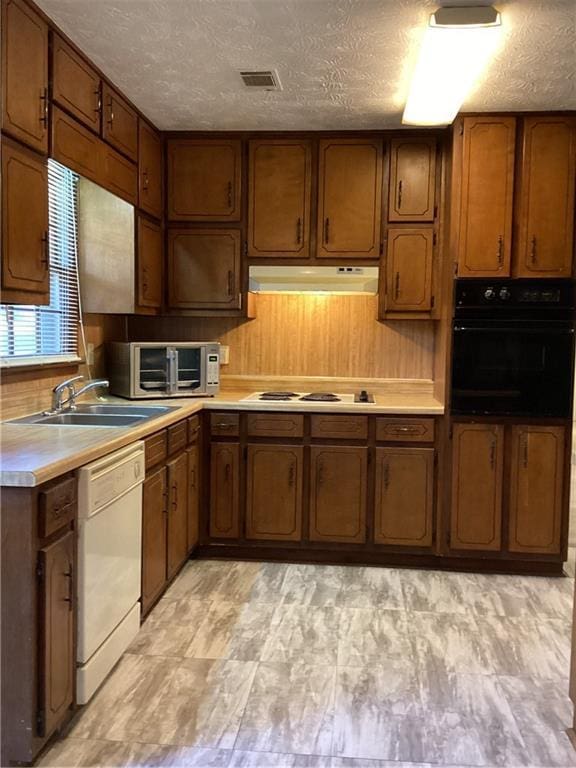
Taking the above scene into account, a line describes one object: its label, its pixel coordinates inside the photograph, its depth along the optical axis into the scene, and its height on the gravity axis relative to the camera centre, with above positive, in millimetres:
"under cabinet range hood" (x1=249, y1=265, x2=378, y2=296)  3785 +417
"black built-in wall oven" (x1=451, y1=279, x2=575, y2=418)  3457 +29
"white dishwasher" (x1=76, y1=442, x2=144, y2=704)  2135 -776
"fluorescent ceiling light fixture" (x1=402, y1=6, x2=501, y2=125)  2320 +1193
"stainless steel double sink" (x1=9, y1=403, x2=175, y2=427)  2872 -328
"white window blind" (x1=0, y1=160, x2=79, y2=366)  2898 +172
